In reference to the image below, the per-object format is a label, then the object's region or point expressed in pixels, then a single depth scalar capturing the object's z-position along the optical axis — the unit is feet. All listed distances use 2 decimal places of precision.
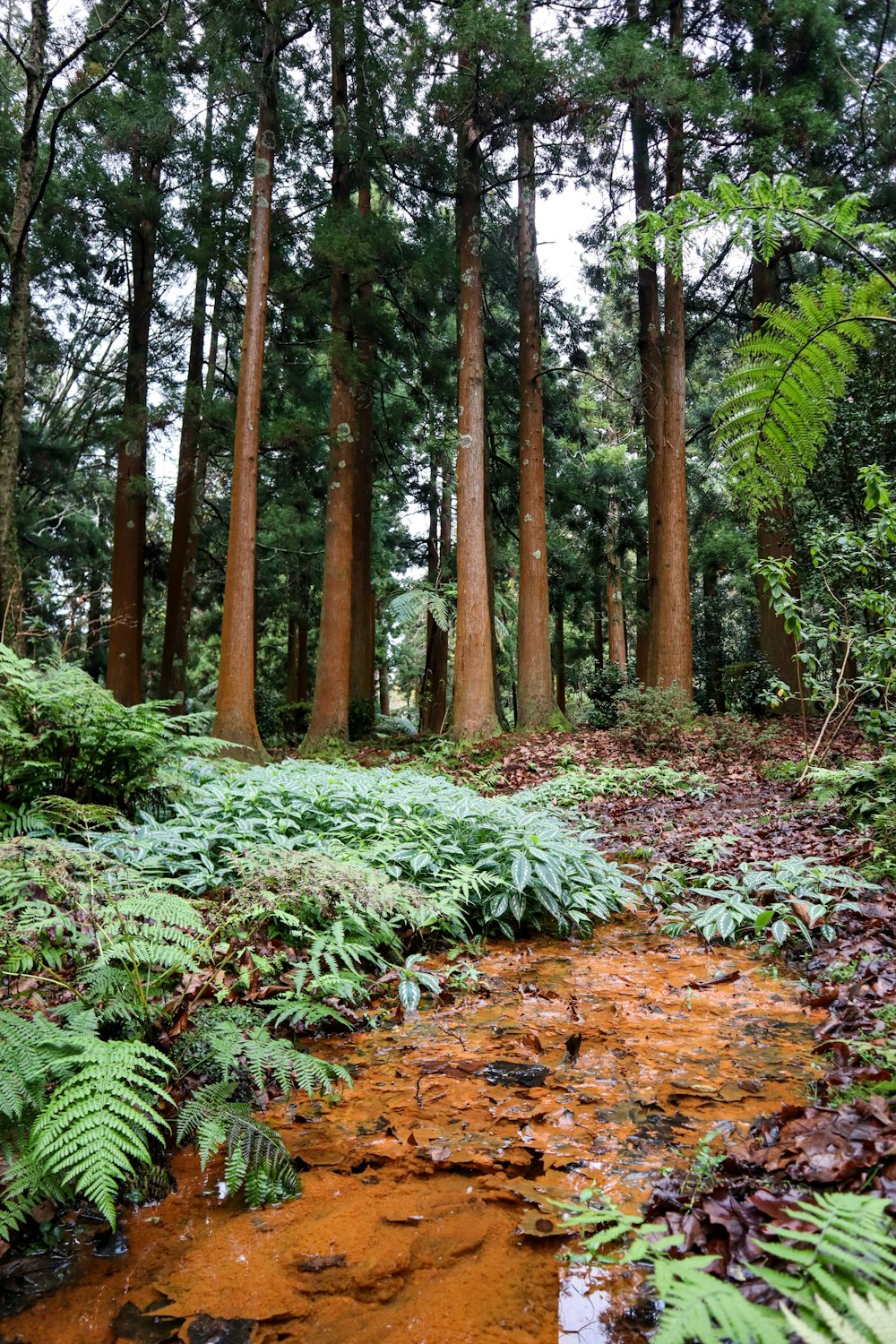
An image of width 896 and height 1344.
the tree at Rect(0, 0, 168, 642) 22.21
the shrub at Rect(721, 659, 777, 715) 42.86
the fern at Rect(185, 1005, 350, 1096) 7.32
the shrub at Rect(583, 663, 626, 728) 43.62
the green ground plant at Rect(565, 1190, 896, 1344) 2.65
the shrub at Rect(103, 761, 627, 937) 12.78
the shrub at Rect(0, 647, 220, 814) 12.80
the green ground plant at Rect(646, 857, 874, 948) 11.71
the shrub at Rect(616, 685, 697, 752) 31.17
